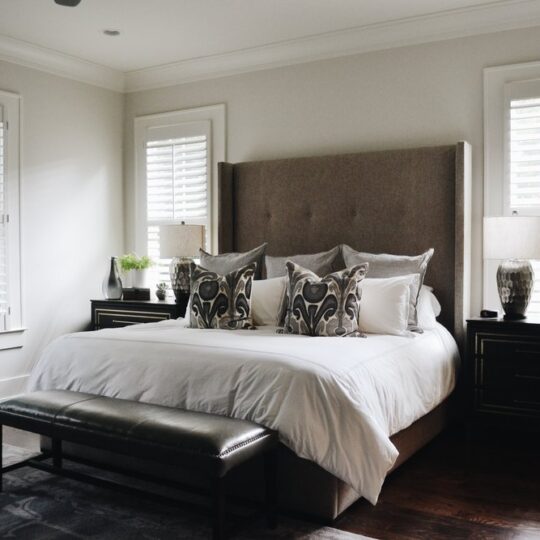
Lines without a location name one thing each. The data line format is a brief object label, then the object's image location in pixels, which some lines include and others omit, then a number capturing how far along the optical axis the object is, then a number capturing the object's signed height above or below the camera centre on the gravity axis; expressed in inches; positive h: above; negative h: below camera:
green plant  213.8 -3.9
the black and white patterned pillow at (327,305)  141.7 -11.7
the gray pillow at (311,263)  177.0 -3.2
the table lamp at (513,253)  149.4 -0.4
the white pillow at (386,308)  147.0 -12.7
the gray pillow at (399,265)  161.6 -3.4
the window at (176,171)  216.1 +27.0
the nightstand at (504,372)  149.5 -27.9
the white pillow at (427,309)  157.8 -14.1
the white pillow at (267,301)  161.5 -12.3
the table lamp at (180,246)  199.0 +1.5
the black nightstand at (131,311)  198.1 -18.7
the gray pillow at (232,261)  179.5 -2.7
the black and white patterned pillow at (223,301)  154.1 -11.7
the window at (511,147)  165.0 +26.5
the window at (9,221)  192.7 +8.7
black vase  212.5 -10.8
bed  106.6 -19.5
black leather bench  97.0 -29.0
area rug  105.5 -45.4
